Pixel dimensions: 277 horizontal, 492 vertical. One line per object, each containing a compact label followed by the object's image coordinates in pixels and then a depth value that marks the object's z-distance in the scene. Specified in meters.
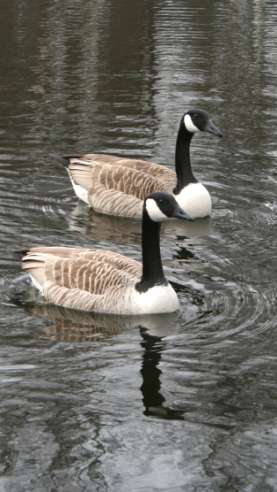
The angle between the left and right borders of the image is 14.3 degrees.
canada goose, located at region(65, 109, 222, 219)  14.89
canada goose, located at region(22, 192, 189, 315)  11.13
